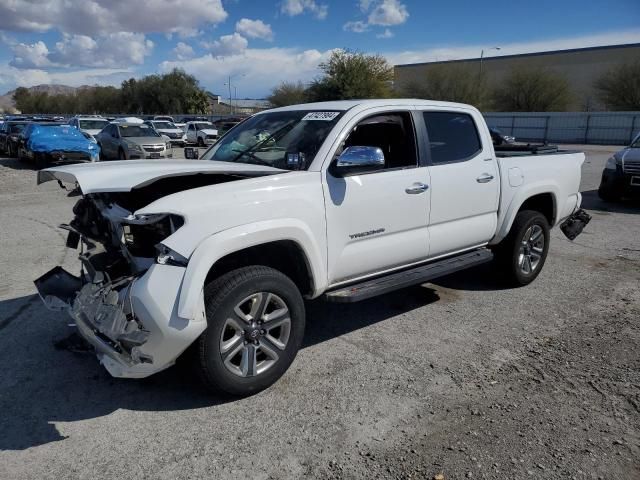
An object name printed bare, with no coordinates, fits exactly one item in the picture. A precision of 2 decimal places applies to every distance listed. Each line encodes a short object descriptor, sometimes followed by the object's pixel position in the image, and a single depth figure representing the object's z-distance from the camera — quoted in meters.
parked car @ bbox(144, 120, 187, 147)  30.18
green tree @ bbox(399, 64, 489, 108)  55.88
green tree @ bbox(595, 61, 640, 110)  46.94
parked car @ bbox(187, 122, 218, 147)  31.39
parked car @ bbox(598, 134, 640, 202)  10.45
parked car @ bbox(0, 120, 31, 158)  22.14
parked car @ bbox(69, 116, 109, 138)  23.83
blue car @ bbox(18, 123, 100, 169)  16.75
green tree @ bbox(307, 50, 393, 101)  46.59
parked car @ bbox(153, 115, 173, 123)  47.44
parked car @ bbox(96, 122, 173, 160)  17.78
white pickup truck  3.03
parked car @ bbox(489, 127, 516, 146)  16.15
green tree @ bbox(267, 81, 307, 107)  61.08
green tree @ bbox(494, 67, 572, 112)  53.53
